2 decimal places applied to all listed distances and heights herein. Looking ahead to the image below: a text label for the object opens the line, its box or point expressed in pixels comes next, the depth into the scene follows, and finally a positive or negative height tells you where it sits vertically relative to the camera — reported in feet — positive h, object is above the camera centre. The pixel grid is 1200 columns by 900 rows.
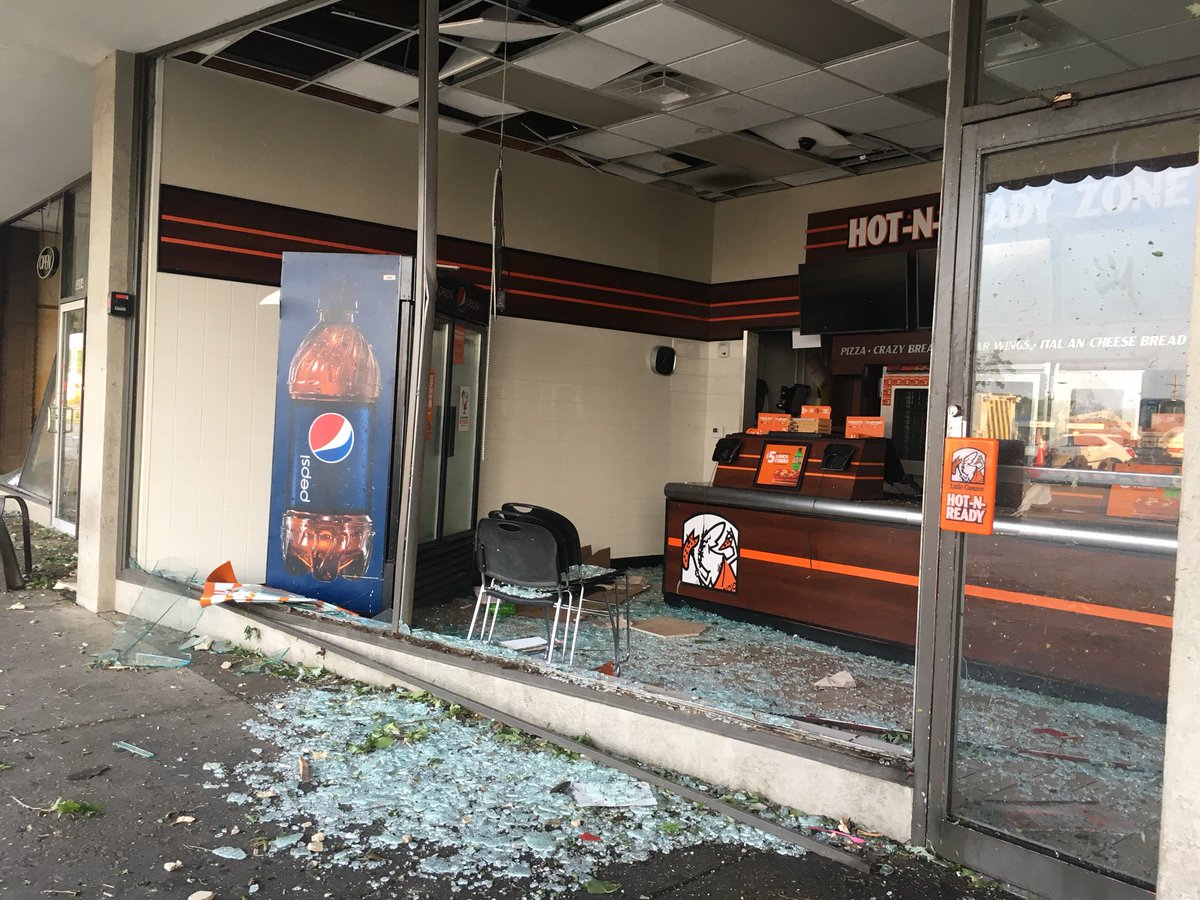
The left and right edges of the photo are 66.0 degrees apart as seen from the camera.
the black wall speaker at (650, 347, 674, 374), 26.43 +2.16
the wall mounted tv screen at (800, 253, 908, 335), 22.56 +3.76
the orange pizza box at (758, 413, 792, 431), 20.36 +0.44
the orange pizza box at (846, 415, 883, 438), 18.15 +0.37
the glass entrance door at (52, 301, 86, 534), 25.99 -0.32
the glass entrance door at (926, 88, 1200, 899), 7.30 -0.35
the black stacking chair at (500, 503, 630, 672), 13.53 -2.01
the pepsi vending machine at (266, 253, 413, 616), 16.17 -0.09
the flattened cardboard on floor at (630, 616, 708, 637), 17.25 -3.66
